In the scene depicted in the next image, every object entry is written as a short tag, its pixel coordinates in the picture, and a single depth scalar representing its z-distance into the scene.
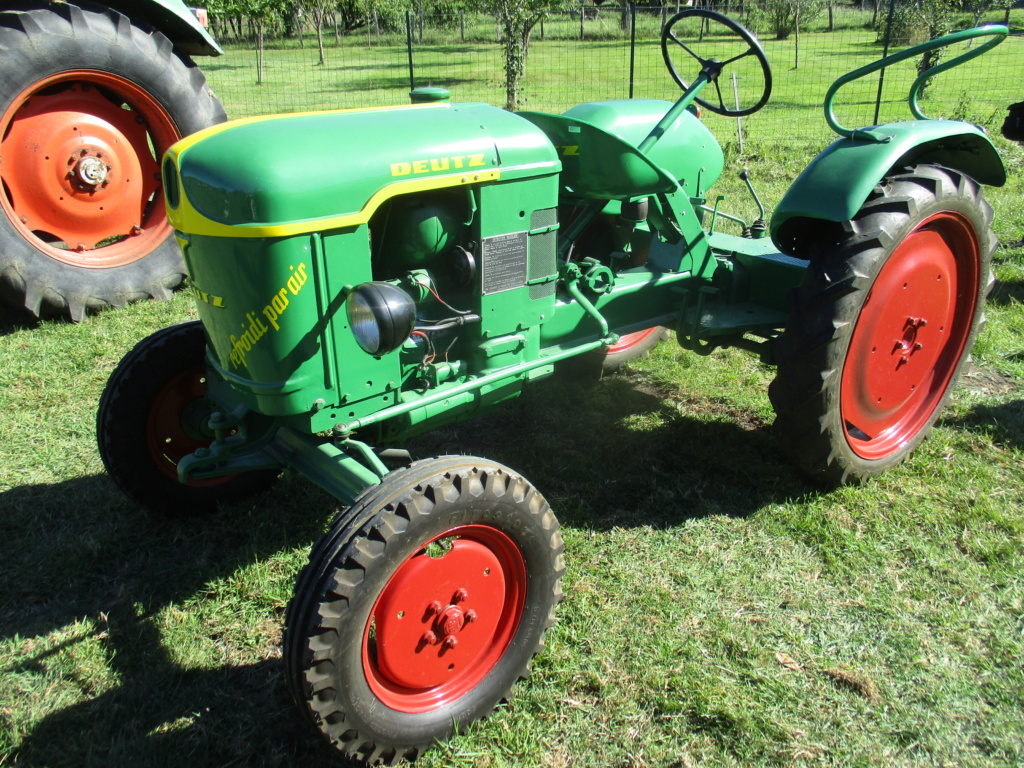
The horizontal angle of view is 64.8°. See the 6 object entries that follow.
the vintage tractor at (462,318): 2.04
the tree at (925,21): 14.30
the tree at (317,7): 23.40
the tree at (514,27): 13.41
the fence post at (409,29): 10.83
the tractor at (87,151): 4.35
